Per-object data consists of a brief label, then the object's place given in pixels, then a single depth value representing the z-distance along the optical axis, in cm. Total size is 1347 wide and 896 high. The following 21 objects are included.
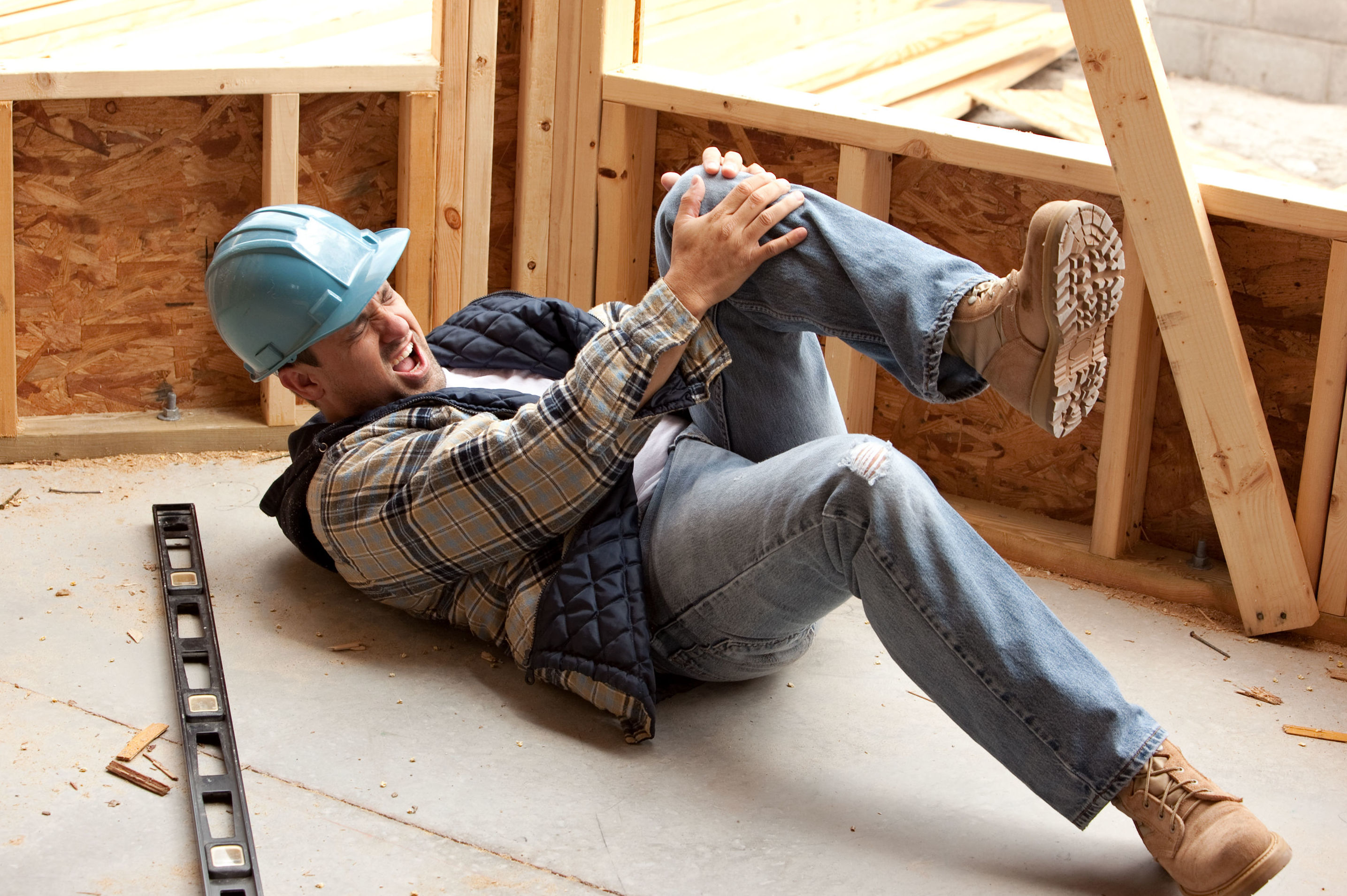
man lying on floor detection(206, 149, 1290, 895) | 204
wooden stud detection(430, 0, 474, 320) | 348
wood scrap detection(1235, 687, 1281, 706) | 271
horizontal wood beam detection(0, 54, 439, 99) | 316
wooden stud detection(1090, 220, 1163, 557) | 299
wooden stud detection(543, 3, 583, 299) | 357
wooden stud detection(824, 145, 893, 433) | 326
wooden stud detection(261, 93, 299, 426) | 338
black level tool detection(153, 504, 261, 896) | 203
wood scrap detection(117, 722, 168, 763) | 228
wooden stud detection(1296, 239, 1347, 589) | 278
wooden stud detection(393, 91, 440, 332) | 353
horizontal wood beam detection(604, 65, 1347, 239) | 279
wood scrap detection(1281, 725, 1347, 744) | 258
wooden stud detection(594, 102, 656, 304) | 359
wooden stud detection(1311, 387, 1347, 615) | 286
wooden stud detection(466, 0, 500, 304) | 348
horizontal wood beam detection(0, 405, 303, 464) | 344
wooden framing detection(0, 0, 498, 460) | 326
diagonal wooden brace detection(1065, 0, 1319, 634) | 277
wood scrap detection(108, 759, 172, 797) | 220
